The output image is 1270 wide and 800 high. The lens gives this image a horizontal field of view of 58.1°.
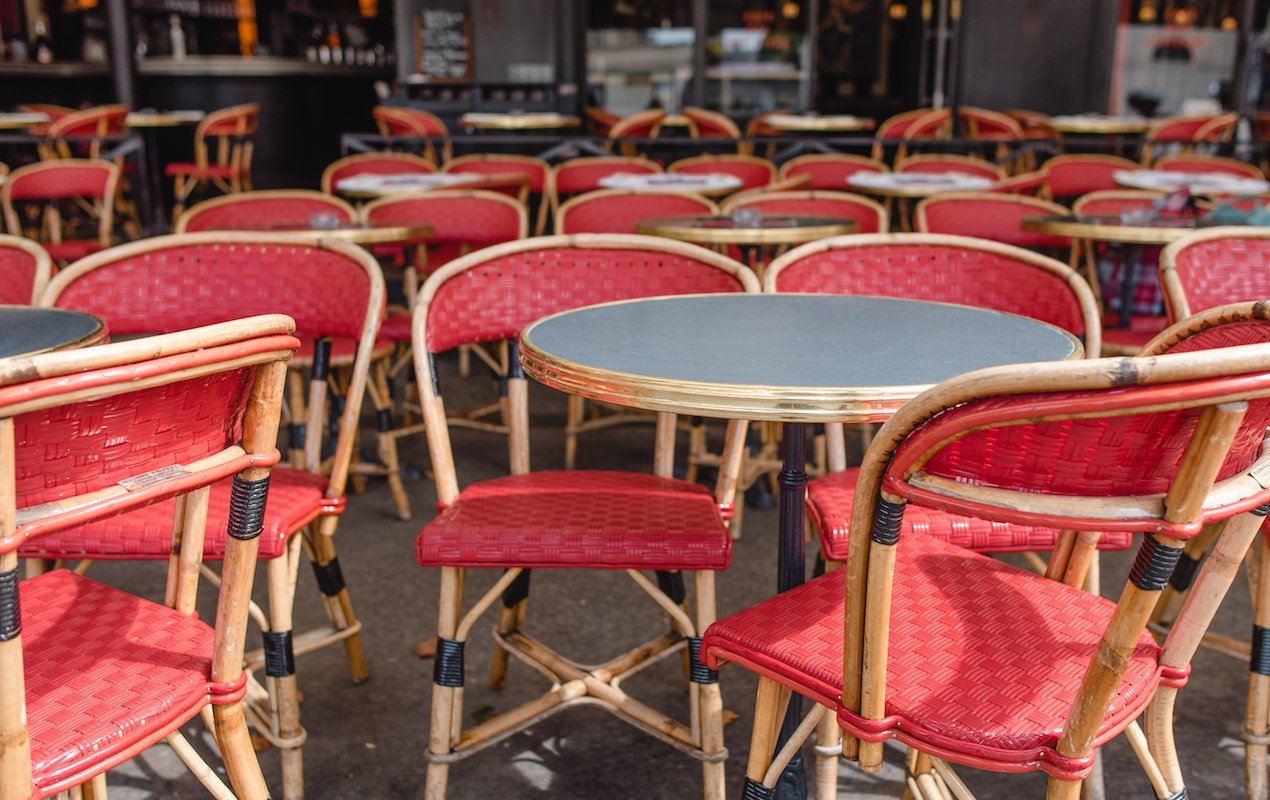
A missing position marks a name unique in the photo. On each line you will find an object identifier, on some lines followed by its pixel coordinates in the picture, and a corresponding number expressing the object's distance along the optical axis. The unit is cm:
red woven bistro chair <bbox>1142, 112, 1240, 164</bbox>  785
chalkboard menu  1048
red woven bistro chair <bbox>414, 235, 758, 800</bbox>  166
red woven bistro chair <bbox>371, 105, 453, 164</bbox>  784
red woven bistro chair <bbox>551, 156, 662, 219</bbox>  504
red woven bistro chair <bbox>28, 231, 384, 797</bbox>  191
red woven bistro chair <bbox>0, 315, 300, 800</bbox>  96
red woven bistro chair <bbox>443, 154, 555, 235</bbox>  541
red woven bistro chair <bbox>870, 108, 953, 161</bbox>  816
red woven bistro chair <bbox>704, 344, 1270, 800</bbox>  92
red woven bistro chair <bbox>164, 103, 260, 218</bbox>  857
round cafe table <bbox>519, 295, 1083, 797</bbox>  124
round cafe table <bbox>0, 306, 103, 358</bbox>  152
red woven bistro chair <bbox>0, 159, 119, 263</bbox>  486
